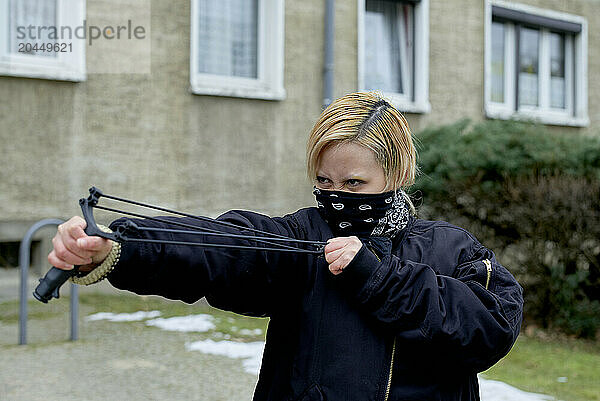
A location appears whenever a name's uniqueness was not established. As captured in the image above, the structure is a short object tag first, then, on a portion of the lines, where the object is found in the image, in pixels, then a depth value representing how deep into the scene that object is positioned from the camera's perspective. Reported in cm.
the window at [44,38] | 738
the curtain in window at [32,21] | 747
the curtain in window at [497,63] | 1166
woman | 171
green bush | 651
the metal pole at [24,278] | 532
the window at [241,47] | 866
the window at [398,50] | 1034
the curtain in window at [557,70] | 1252
